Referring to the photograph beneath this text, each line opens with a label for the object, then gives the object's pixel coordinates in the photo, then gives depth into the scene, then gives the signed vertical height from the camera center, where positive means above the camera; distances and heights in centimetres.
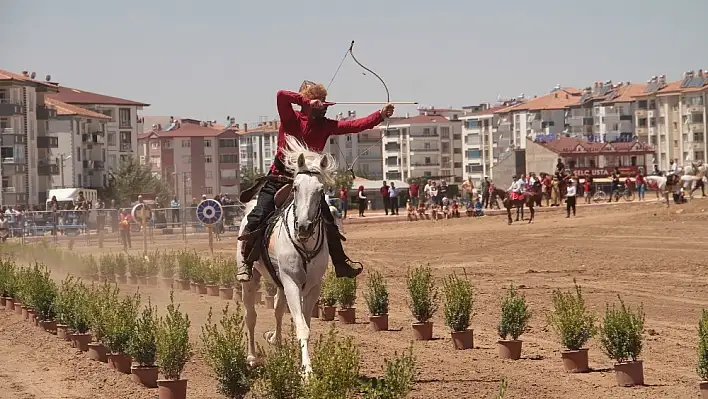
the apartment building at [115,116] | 14612 +980
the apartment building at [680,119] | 17988 +1010
